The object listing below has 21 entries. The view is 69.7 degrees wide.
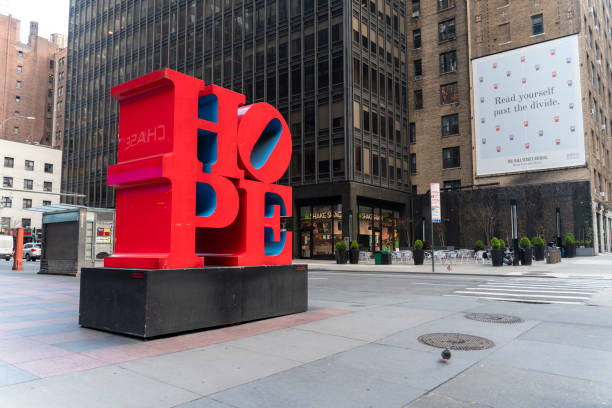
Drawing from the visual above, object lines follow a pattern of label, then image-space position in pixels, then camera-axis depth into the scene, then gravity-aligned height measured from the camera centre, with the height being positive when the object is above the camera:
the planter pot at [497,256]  25.08 -0.98
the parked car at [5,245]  46.50 -0.32
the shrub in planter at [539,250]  30.31 -0.83
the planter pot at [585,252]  37.56 -1.17
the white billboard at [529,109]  39.25 +12.13
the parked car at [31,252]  40.28 -0.93
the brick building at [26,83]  85.94 +32.36
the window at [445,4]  45.91 +24.64
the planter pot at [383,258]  29.03 -1.21
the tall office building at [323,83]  37.59 +14.45
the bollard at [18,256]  24.64 -0.79
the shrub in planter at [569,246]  35.26 -0.61
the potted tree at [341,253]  31.31 -0.94
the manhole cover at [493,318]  7.95 -1.48
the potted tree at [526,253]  25.88 -0.85
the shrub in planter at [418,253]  28.89 -0.90
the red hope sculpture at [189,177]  7.19 +1.11
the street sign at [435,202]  22.36 +1.91
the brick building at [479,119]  39.34 +13.40
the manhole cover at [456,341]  6.03 -1.46
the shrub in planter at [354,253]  31.50 -0.95
